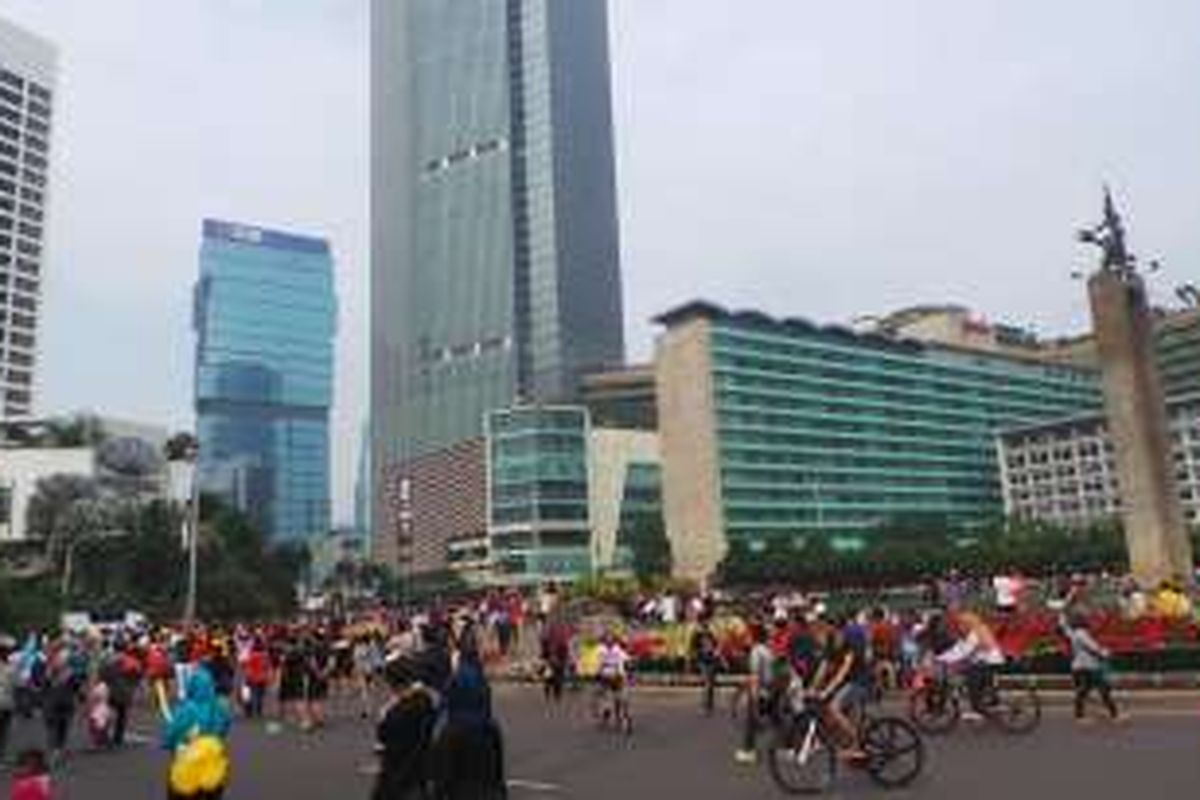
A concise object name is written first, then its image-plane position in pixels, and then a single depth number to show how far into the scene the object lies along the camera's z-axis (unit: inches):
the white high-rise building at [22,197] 7121.1
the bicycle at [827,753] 644.1
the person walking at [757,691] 789.9
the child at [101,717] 984.3
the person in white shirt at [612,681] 995.9
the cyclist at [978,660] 831.7
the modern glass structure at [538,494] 6845.5
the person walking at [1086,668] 867.4
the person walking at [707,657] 1112.9
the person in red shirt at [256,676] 1210.6
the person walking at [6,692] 892.6
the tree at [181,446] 4668.6
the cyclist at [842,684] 653.3
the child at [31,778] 419.8
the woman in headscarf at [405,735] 440.8
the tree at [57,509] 4768.7
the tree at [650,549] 5925.2
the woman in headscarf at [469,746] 439.2
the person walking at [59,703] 942.4
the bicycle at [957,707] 833.5
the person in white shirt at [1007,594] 1353.3
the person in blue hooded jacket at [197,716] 502.1
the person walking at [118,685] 998.4
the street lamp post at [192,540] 2559.1
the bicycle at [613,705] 994.1
